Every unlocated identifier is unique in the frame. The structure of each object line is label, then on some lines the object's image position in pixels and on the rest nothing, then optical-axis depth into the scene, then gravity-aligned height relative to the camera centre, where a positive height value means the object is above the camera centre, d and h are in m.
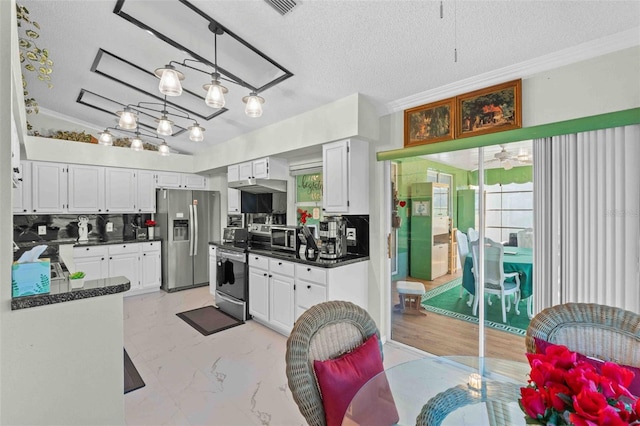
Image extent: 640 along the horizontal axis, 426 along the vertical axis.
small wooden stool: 3.31 -0.95
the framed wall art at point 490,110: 2.39 +0.86
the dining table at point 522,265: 2.51 -0.48
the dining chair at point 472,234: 2.78 -0.22
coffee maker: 3.43 -0.32
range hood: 4.47 +0.41
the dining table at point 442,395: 1.25 -0.89
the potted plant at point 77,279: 1.83 -0.43
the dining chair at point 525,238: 2.49 -0.23
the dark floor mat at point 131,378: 2.50 -1.47
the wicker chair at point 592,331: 1.38 -0.60
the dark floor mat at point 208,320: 3.73 -1.46
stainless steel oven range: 4.02 -1.01
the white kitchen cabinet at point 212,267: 4.79 -0.90
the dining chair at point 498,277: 2.64 -0.61
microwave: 3.75 -0.35
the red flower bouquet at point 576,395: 0.68 -0.46
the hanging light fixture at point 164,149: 3.74 +0.81
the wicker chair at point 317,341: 1.23 -0.62
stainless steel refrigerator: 5.34 -0.43
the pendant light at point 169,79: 2.10 +0.94
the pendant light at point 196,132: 3.17 +0.86
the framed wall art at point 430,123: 2.78 +0.87
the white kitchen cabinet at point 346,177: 3.19 +0.38
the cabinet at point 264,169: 4.29 +0.64
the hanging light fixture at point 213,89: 2.11 +0.91
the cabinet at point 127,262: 4.72 -0.85
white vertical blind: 1.96 -0.06
